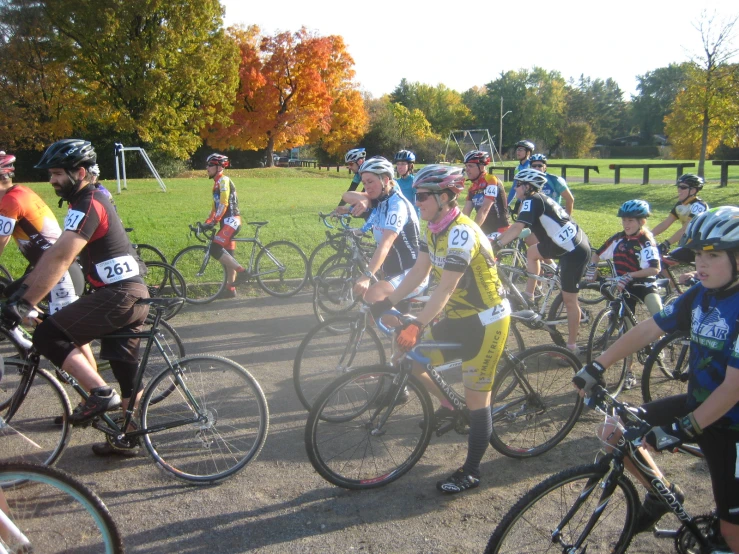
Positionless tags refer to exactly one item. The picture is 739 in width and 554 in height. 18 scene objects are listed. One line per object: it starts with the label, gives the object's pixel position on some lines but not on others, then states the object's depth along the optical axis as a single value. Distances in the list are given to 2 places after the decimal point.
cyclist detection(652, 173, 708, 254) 7.76
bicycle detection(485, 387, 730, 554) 2.59
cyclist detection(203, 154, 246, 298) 8.59
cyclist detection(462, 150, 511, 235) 8.50
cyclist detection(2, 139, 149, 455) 3.69
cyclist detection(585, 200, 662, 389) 5.63
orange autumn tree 45.69
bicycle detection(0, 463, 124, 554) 2.45
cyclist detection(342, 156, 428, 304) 5.34
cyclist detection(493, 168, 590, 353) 6.04
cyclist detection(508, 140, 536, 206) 9.59
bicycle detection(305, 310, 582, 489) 3.86
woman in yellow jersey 3.77
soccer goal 23.65
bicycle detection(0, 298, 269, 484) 3.96
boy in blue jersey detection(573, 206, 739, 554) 2.45
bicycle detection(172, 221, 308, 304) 8.96
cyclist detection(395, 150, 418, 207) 9.55
